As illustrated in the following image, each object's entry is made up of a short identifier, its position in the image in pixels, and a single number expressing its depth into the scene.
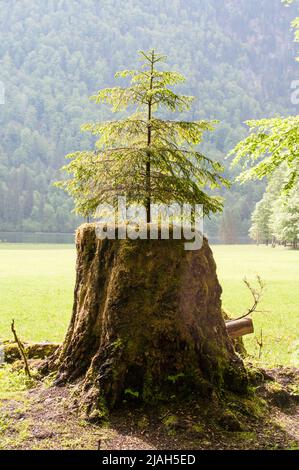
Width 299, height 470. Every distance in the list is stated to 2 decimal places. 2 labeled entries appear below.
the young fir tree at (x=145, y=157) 6.84
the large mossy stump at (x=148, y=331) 5.47
